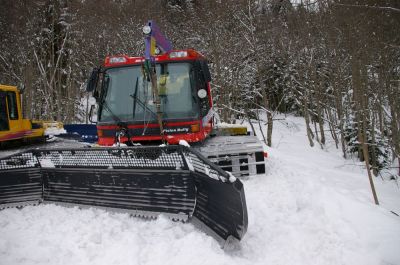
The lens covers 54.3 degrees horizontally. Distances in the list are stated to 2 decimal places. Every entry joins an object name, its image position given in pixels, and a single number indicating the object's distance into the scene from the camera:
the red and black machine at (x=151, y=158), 4.52
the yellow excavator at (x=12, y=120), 9.25
